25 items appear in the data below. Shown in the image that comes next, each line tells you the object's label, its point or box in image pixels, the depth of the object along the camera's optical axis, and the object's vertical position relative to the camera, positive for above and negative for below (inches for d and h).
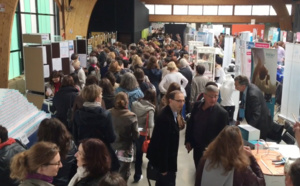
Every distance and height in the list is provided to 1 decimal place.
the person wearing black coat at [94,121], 129.8 -32.3
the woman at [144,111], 166.9 -35.7
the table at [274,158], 126.7 -49.4
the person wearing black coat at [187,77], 274.7 -29.3
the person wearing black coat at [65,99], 178.1 -32.0
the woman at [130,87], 188.5 -26.5
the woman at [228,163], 93.3 -34.8
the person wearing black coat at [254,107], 168.6 -33.4
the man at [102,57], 335.6 -16.4
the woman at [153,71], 259.6 -23.6
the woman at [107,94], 181.0 -29.7
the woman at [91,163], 86.7 -33.4
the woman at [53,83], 225.3 -30.0
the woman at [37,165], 82.1 -32.1
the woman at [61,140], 109.7 -33.8
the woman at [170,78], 245.4 -27.3
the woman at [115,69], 239.1 -20.5
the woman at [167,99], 141.7 -30.9
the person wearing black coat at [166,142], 127.0 -39.5
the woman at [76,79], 212.5 -25.1
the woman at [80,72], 262.0 -25.5
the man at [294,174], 70.9 -28.9
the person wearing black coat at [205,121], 146.4 -36.1
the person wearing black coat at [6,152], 107.1 -38.2
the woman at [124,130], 148.6 -41.0
